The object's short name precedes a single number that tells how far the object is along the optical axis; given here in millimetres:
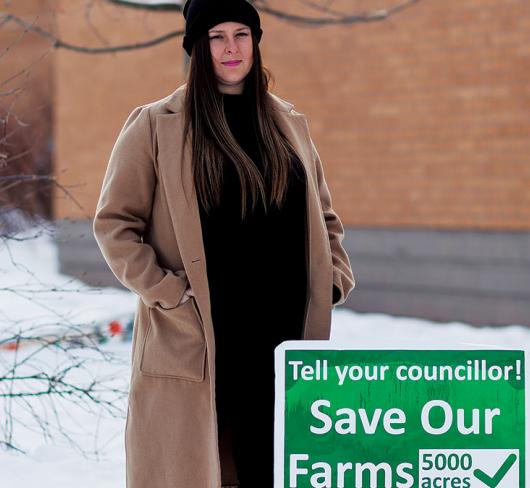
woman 5566
